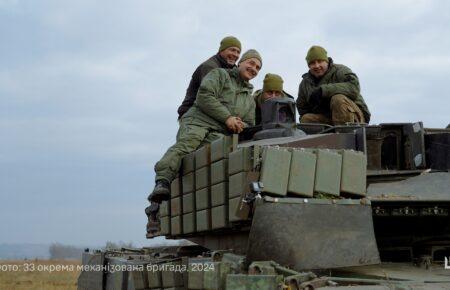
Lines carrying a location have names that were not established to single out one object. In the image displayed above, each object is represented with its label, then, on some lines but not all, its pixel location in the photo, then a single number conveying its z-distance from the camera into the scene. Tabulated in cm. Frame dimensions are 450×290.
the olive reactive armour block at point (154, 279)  847
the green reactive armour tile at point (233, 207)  746
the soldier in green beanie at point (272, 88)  1017
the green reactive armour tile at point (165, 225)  1025
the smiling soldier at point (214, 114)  934
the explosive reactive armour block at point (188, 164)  924
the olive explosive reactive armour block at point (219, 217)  814
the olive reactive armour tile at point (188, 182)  925
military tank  689
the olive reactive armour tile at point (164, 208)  1020
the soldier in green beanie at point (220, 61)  1099
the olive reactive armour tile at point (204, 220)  868
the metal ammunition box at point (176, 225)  971
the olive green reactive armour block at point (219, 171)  823
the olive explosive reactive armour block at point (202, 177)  873
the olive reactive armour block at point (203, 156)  873
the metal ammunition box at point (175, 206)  970
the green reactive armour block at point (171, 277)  800
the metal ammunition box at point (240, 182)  708
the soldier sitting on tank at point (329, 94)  987
